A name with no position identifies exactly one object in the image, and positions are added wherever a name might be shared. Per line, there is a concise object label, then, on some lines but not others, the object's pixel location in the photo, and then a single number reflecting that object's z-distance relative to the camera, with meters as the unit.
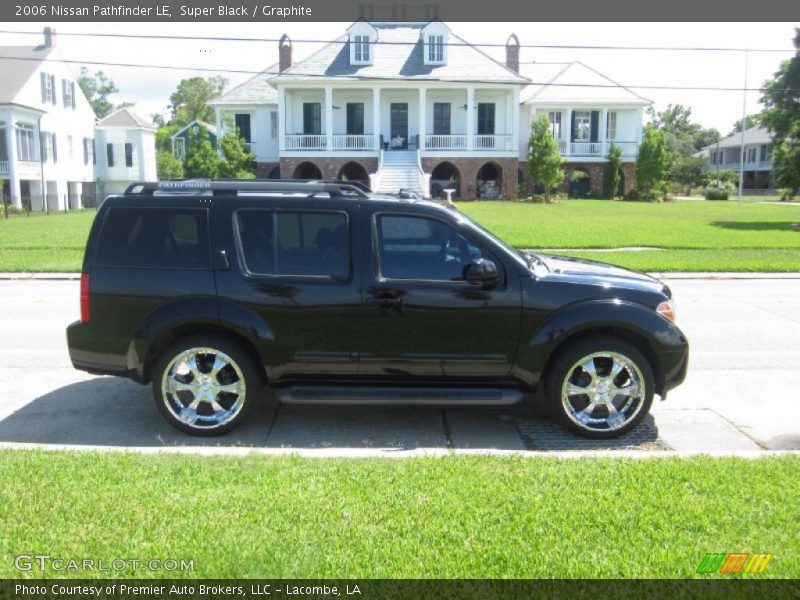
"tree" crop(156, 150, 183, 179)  59.69
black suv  6.00
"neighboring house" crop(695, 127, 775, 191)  80.62
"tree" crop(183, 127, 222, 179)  39.22
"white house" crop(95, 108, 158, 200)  58.88
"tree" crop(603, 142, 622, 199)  46.12
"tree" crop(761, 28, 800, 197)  30.19
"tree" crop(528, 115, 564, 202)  41.97
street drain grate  5.88
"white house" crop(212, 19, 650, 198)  41.44
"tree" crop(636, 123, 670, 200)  45.62
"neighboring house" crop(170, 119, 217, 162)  63.97
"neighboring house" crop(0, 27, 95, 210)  43.19
